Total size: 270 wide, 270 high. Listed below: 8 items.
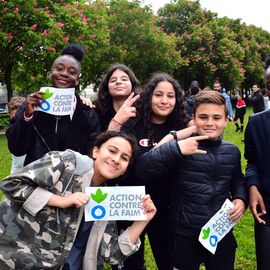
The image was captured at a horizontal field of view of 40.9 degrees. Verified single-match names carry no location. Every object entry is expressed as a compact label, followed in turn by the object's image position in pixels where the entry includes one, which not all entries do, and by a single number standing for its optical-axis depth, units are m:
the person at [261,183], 2.58
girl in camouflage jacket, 2.20
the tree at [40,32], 14.83
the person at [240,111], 15.90
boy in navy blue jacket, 2.60
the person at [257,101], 13.97
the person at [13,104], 4.63
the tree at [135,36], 21.94
